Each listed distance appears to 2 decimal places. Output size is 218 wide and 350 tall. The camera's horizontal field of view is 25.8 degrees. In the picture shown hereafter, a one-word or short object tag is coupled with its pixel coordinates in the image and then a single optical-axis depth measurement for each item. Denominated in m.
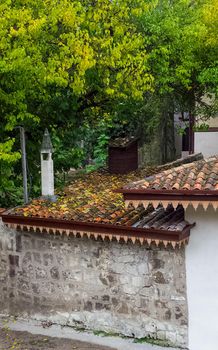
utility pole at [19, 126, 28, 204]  11.30
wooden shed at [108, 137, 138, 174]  16.23
